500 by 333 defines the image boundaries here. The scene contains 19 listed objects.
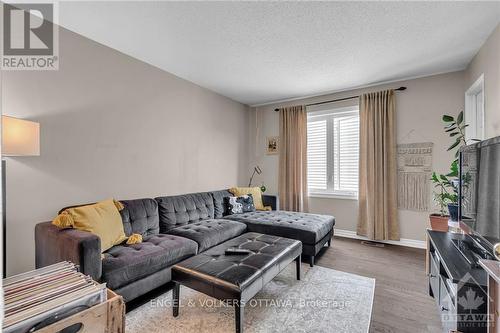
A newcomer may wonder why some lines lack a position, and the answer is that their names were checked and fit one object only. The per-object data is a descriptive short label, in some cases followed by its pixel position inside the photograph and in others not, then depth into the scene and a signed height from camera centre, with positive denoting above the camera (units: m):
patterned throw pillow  3.78 -0.61
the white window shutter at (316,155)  4.36 +0.20
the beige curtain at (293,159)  4.45 +0.13
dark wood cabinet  1.35 -0.76
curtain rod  4.07 +1.14
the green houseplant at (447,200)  2.47 -0.37
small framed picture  4.84 +0.42
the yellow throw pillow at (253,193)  4.08 -0.46
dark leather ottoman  1.64 -0.78
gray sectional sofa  1.82 -0.74
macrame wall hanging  3.47 -0.11
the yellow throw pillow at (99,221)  2.02 -0.48
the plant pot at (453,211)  2.42 -0.44
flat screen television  1.46 -0.17
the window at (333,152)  4.08 +0.25
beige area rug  1.80 -1.18
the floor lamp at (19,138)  1.68 +0.20
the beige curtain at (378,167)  3.64 +0.00
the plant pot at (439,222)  2.75 -0.63
